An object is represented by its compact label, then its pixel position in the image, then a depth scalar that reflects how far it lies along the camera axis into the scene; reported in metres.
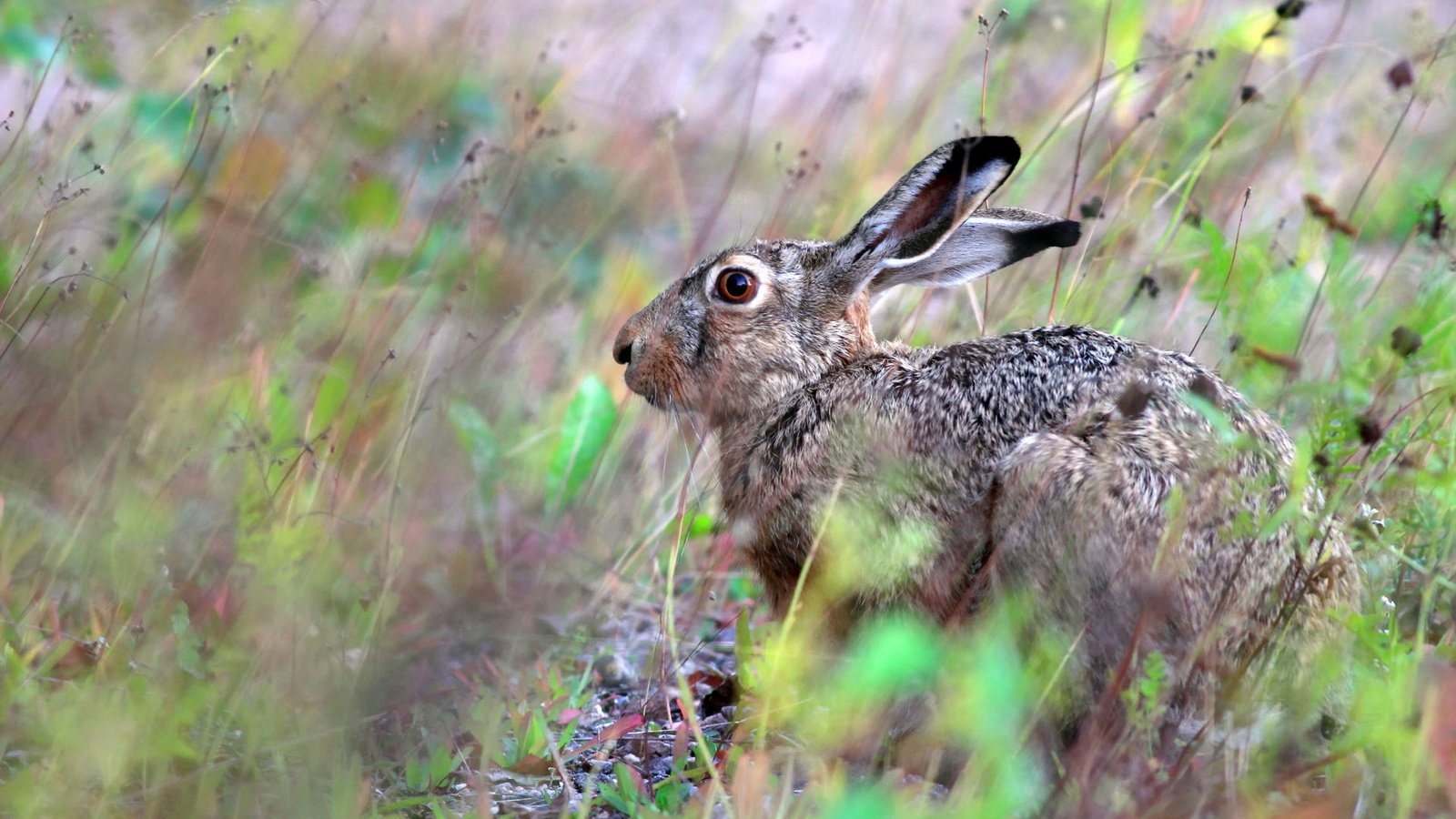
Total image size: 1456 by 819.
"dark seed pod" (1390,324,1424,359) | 6.83
